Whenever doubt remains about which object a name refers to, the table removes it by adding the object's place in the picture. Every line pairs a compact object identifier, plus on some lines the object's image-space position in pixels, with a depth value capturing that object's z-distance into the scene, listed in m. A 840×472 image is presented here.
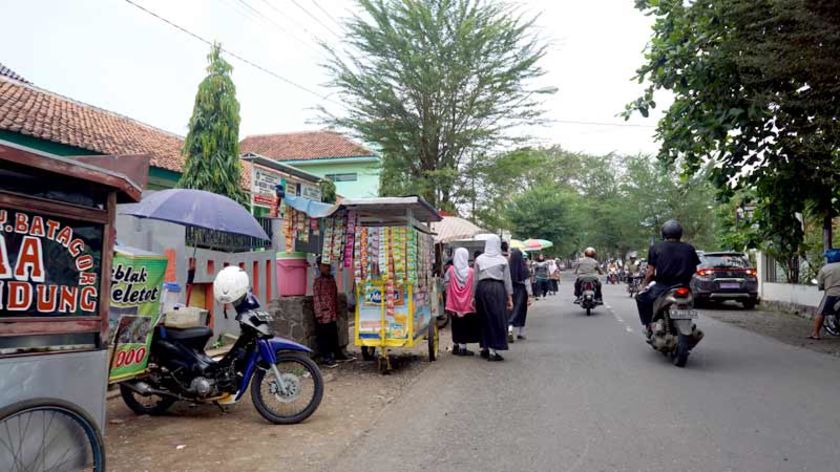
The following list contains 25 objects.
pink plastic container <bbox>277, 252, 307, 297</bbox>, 9.60
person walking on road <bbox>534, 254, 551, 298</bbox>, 24.62
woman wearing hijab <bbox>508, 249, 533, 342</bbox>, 11.81
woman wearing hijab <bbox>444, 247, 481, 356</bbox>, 9.66
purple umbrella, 7.17
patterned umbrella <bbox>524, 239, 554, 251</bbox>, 28.28
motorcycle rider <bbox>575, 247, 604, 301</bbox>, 16.34
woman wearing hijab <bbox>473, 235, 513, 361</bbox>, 9.32
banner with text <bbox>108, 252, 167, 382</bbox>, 5.23
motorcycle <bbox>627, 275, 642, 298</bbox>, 24.18
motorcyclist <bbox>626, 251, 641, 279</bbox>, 24.37
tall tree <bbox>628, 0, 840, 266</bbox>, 8.38
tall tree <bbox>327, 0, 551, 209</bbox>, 17.09
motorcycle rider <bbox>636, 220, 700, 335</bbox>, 8.70
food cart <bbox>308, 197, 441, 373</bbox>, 8.15
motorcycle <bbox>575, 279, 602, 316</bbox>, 16.11
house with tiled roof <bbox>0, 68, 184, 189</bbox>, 11.88
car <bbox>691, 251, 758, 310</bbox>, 18.42
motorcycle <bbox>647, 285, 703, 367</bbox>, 8.25
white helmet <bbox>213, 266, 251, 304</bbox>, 5.99
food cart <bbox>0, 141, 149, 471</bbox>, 3.32
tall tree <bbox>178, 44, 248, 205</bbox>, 12.49
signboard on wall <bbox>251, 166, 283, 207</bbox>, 8.67
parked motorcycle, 5.82
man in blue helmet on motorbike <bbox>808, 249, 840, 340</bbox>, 10.76
